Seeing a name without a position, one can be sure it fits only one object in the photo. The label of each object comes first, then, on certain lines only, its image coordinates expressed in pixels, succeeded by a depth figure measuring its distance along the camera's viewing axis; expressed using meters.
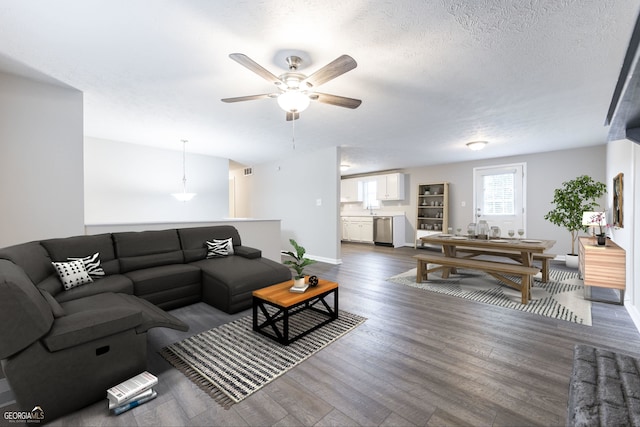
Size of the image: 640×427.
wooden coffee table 2.26
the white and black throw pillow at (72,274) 2.54
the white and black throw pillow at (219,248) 3.86
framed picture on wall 3.48
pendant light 6.14
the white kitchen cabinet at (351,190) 9.11
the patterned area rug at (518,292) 2.97
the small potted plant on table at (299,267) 2.57
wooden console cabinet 3.12
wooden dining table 3.56
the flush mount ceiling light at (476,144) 4.80
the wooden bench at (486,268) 3.16
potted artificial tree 4.90
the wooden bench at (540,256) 3.83
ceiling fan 2.01
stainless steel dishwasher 7.88
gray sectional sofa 1.41
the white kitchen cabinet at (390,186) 8.05
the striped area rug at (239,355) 1.76
